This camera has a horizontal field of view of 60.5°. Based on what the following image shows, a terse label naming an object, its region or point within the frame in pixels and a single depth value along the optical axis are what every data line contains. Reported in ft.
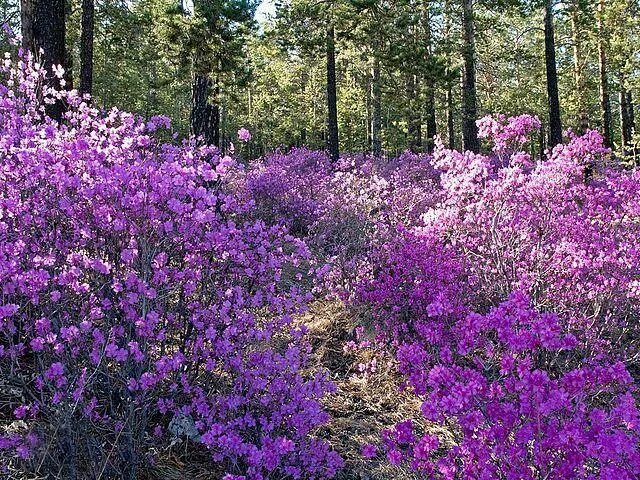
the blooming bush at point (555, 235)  15.70
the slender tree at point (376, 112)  61.67
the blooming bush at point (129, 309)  9.46
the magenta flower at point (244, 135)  13.13
